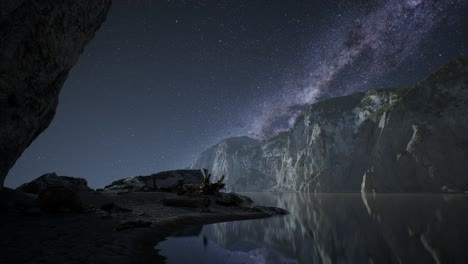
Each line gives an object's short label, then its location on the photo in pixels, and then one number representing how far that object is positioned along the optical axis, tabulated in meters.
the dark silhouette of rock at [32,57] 10.78
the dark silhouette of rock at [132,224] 10.34
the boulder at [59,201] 12.93
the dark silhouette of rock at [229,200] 23.00
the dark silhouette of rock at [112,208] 14.72
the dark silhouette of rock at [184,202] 19.89
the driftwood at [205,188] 25.36
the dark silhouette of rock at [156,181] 31.67
